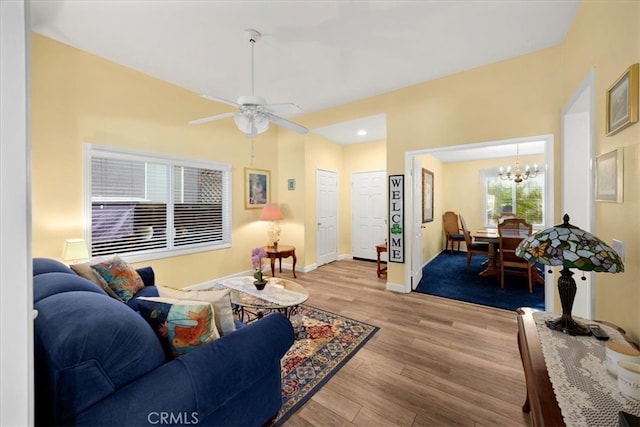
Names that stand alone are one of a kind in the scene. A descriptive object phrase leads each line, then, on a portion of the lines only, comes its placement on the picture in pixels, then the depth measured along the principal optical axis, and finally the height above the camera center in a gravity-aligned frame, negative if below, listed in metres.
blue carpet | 3.55 -1.20
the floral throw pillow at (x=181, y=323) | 1.27 -0.55
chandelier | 5.48 +0.87
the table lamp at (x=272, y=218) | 4.64 -0.11
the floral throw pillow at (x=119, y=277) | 2.38 -0.61
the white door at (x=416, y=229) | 4.03 -0.28
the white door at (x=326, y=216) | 5.54 -0.11
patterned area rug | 1.91 -1.29
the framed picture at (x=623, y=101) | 1.23 +0.57
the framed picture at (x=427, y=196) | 5.38 +0.35
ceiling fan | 2.37 +0.94
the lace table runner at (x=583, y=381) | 0.83 -0.63
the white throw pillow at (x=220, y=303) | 1.50 -0.54
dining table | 4.47 -0.75
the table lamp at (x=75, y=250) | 2.57 -0.38
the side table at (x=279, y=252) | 4.44 -0.70
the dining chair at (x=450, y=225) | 7.06 -0.38
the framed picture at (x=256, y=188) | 4.75 +0.45
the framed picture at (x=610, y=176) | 1.39 +0.20
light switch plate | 1.39 -0.19
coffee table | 2.43 -0.84
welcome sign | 3.99 -0.10
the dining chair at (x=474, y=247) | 4.93 -0.68
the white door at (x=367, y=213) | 6.00 -0.04
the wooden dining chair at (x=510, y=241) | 4.09 -0.47
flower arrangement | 4.51 -0.75
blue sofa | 0.94 -0.68
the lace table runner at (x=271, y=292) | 2.47 -0.83
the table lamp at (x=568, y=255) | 1.16 -0.21
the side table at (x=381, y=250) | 4.67 -0.69
